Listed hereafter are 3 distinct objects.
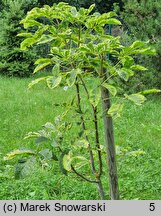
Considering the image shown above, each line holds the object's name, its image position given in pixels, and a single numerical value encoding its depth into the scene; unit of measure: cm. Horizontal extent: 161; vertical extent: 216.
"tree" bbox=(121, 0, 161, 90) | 831
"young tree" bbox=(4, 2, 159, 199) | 214
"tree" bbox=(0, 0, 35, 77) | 1167
